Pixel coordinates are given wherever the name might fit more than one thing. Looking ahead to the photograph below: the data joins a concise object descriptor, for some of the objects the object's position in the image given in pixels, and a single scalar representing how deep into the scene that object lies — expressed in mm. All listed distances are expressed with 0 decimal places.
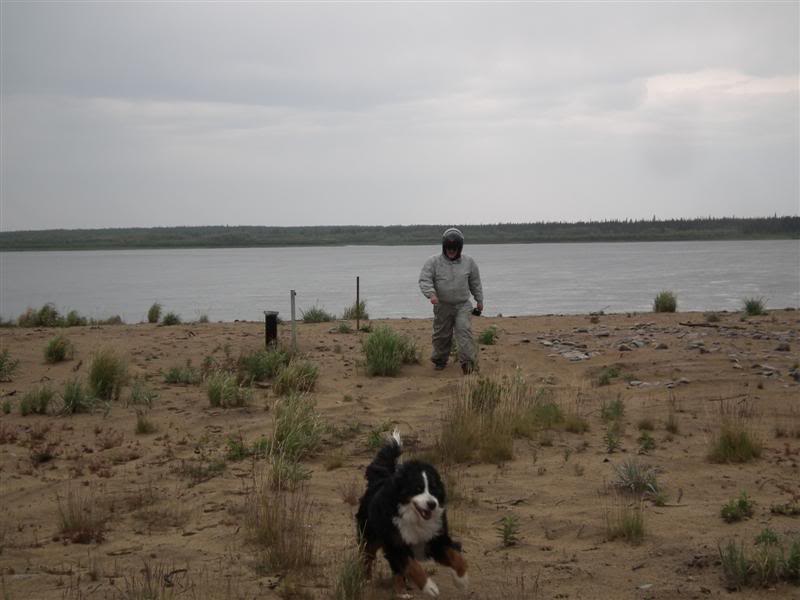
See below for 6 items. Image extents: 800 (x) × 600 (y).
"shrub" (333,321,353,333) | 16484
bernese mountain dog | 4742
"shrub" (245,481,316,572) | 5562
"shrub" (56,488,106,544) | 6258
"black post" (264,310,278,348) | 13227
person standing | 12250
